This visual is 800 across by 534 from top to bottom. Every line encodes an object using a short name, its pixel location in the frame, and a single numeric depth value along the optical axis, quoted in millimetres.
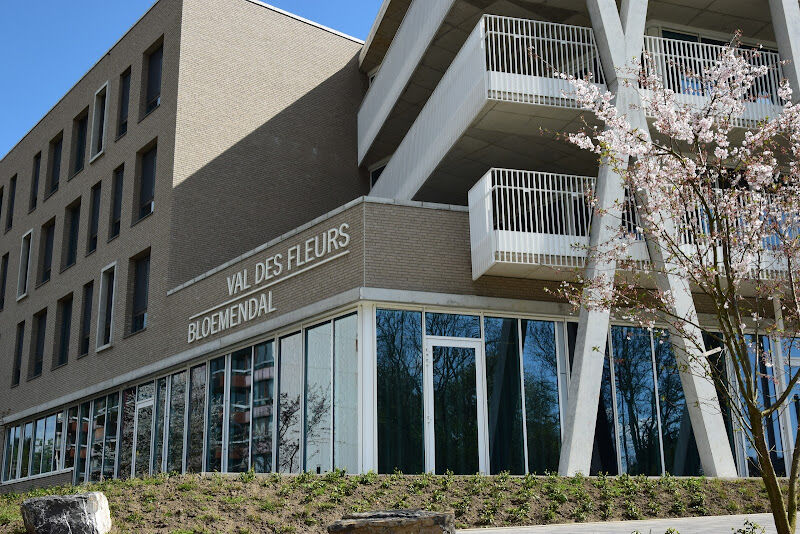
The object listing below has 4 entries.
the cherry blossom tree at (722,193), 8773
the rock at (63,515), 10406
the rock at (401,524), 8578
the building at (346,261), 17391
